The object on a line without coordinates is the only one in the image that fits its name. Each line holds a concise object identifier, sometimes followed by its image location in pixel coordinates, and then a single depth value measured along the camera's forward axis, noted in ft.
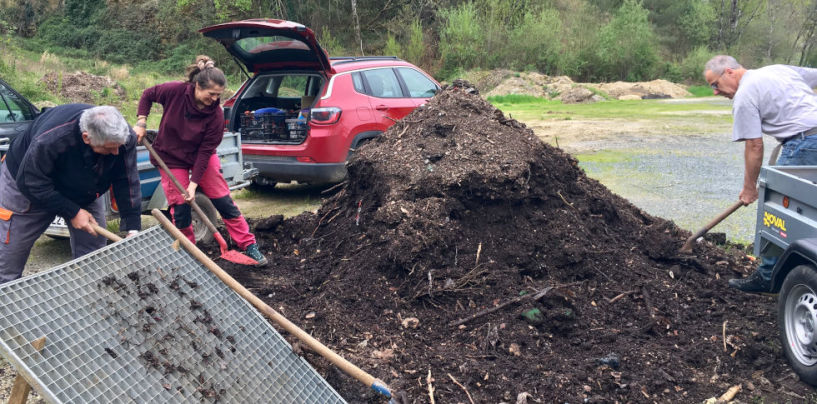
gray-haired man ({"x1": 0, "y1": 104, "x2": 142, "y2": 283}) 11.59
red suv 24.13
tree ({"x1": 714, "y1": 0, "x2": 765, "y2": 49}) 148.77
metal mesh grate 7.49
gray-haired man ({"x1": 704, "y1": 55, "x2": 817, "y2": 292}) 14.42
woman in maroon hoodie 15.80
